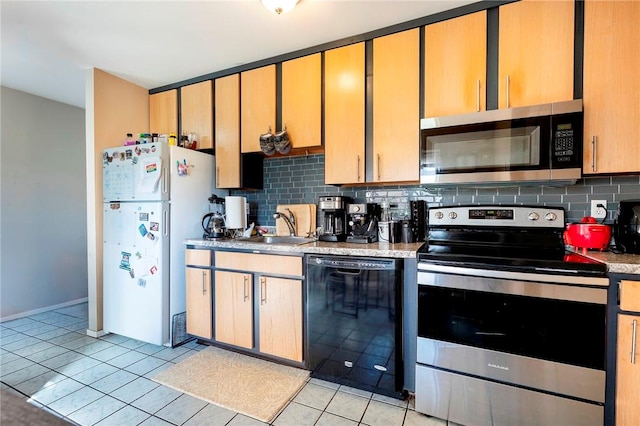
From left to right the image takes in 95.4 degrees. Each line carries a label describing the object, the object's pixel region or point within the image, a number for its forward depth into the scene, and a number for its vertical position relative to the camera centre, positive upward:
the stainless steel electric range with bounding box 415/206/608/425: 1.37 -0.67
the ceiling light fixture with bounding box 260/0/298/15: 1.75 +1.23
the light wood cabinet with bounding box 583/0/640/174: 1.59 +0.67
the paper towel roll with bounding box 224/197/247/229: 2.64 -0.03
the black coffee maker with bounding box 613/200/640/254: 1.55 -0.11
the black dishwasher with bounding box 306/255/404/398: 1.76 -0.73
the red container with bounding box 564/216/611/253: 1.60 -0.16
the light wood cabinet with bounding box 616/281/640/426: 1.31 -0.69
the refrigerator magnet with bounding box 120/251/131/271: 2.60 -0.49
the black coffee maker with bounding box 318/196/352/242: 2.27 -0.09
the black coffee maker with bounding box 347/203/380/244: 2.29 -0.12
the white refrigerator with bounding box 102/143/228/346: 2.46 -0.23
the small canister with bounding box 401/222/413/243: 2.13 -0.19
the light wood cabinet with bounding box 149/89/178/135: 3.06 +1.02
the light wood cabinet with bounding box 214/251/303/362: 2.07 -0.72
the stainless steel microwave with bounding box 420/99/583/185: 1.66 +0.38
